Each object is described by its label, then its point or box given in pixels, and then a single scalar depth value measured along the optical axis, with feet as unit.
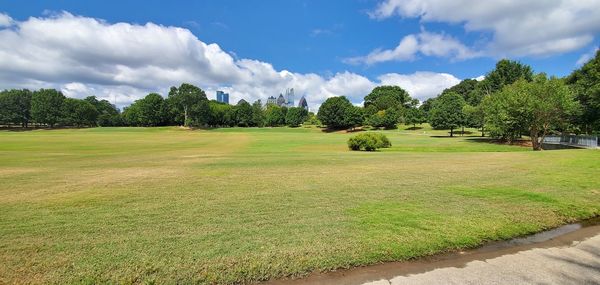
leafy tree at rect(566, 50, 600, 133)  125.76
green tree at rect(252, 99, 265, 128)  416.93
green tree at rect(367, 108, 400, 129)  311.91
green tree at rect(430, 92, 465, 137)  221.05
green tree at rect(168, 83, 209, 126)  327.88
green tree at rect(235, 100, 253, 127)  406.89
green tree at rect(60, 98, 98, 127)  346.74
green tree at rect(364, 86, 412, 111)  405.78
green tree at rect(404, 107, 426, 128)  303.74
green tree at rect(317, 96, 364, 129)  314.76
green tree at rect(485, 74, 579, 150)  114.01
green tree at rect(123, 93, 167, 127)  360.61
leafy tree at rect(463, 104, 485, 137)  195.21
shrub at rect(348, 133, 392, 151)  107.45
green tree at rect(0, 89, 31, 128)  339.16
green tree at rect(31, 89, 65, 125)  333.01
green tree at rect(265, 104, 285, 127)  431.43
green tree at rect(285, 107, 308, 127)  413.78
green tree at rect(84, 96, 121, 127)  418.92
